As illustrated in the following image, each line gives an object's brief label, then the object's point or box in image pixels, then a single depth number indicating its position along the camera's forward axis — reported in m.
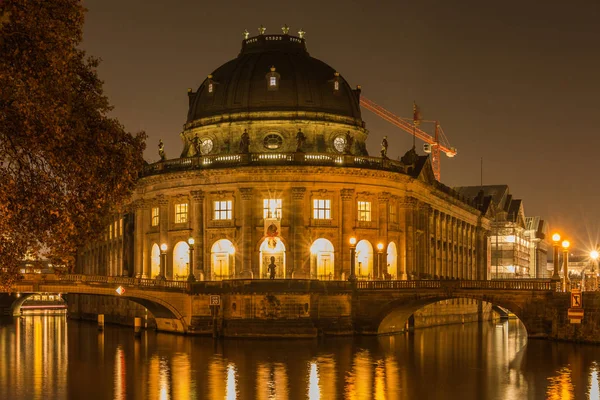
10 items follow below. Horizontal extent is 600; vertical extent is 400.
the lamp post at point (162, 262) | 86.66
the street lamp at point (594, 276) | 67.39
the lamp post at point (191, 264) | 80.00
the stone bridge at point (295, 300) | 73.31
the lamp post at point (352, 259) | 81.19
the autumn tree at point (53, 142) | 31.27
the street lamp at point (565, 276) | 69.00
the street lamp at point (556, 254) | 59.68
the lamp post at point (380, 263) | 90.38
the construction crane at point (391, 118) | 193.38
